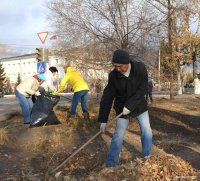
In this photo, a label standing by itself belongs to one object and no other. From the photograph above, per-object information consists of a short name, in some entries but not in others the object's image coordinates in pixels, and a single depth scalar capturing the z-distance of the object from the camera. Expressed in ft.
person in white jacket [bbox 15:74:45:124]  18.96
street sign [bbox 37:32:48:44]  26.20
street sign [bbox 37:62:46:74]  27.07
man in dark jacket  10.29
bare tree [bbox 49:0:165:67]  27.07
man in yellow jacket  19.09
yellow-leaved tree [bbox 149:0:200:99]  29.89
